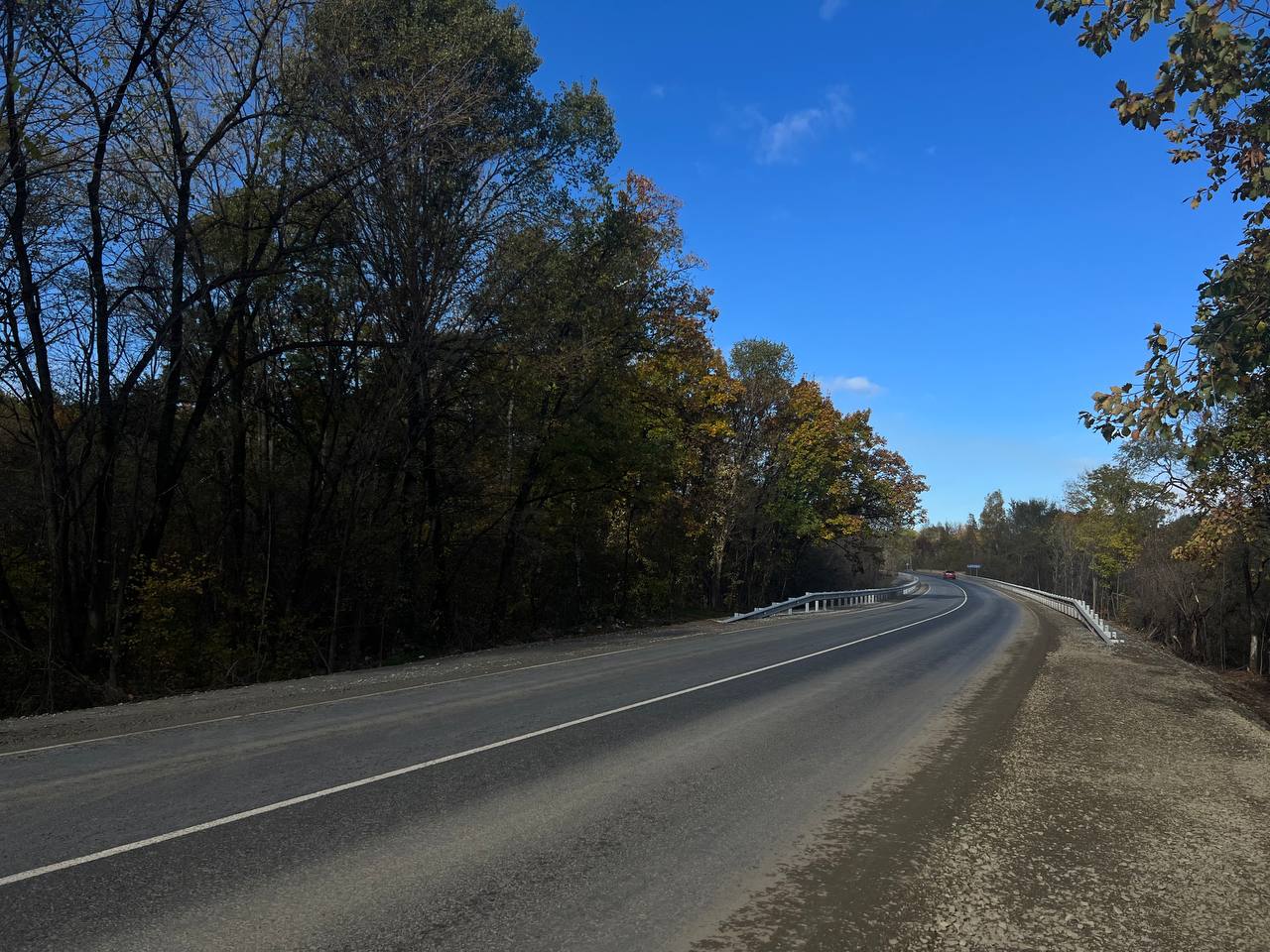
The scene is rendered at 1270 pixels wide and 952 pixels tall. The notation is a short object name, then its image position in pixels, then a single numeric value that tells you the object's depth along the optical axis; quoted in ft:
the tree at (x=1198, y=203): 18.02
